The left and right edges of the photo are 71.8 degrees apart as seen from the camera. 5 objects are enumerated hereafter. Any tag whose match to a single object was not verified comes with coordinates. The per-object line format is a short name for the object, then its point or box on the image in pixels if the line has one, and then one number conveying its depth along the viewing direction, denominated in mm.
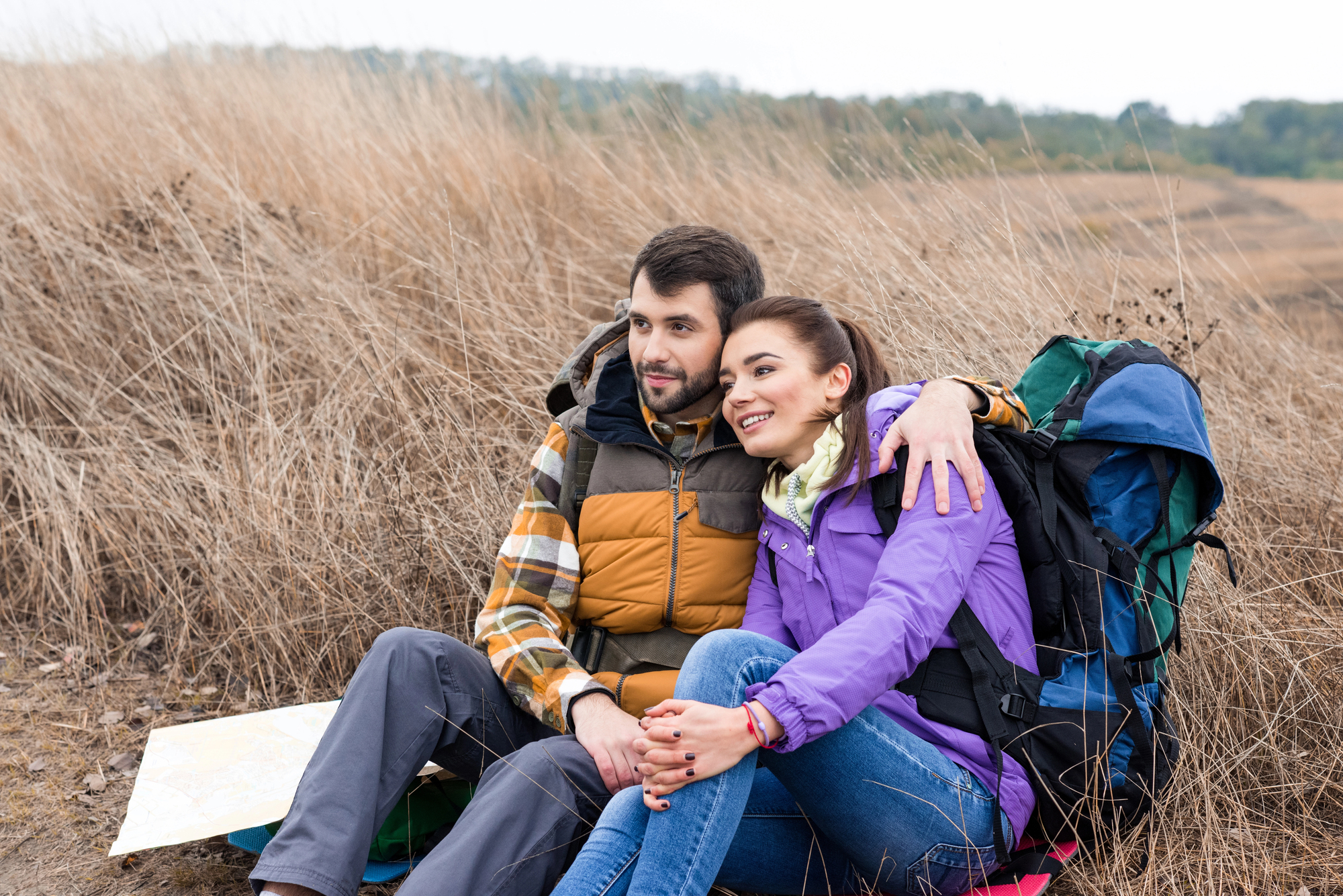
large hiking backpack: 2092
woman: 1870
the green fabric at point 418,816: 2674
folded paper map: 2492
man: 2205
